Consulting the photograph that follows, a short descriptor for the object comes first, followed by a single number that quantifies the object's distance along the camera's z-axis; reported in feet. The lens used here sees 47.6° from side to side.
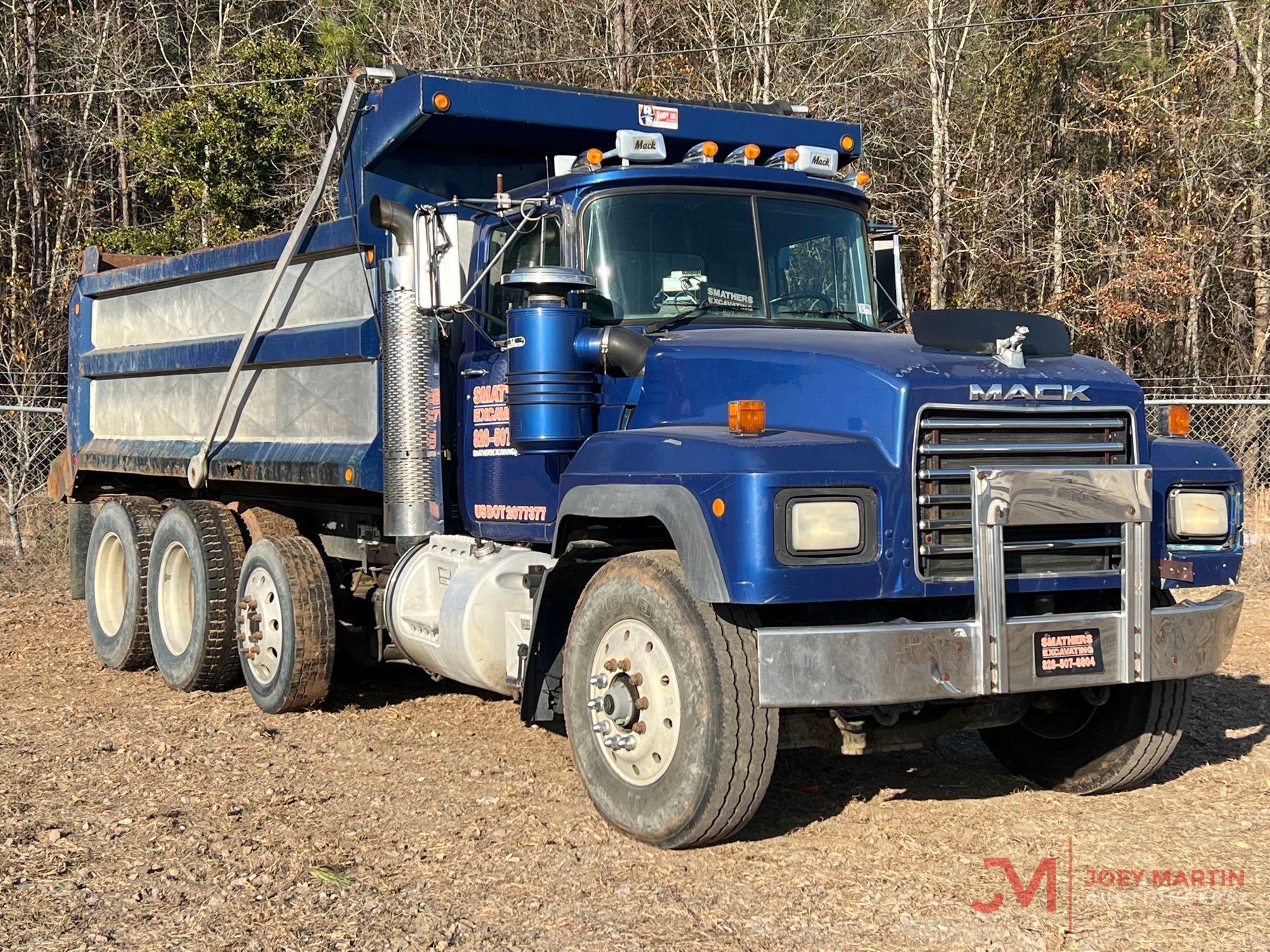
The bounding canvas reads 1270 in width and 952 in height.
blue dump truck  16.08
